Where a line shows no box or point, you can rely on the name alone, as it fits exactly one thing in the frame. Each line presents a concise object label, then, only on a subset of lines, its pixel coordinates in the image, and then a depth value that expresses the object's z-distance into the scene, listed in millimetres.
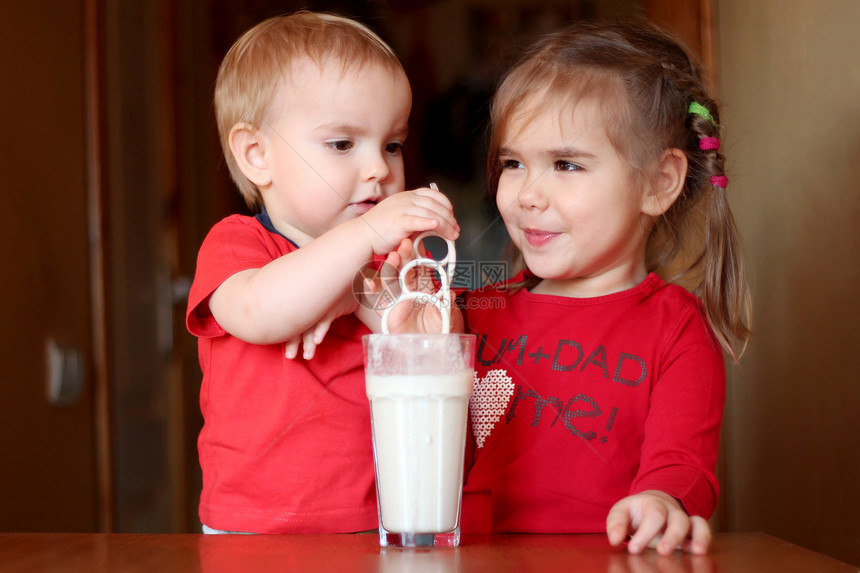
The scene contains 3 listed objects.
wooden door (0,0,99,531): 1501
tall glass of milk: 715
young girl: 995
